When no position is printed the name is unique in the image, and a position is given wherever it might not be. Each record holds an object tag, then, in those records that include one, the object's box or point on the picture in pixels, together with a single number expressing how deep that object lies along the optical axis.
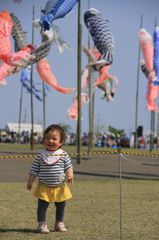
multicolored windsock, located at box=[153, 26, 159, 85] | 31.38
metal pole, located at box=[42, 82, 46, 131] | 45.38
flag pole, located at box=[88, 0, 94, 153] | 32.50
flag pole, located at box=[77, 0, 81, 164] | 21.19
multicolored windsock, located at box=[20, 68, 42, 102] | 36.02
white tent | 65.37
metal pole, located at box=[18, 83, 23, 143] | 46.53
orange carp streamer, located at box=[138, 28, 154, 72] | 33.62
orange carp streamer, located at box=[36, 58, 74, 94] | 31.53
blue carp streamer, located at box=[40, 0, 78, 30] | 24.70
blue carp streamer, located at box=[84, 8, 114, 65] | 29.33
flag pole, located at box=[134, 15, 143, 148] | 39.84
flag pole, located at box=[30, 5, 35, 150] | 33.96
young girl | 7.07
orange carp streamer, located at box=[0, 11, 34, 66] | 25.52
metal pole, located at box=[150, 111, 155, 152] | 38.20
